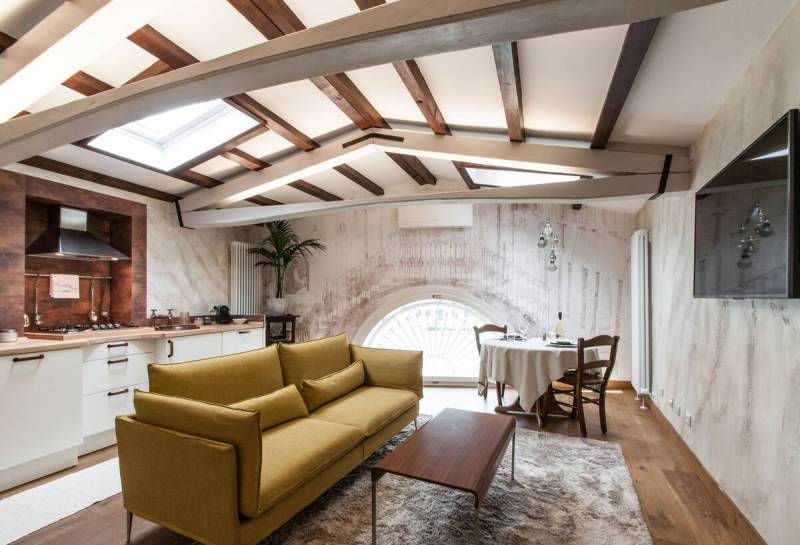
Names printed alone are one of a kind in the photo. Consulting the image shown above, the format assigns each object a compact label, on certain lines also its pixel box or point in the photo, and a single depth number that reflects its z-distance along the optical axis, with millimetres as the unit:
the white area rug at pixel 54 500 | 2201
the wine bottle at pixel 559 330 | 4282
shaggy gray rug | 2061
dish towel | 3744
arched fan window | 5805
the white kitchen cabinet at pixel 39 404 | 2582
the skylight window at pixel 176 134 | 3580
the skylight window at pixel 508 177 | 4535
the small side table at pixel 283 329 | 5827
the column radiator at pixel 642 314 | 4238
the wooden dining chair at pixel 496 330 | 4336
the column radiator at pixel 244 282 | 5719
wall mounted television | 1537
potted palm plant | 5918
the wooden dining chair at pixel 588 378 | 3499
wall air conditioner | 5562
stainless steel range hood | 3516
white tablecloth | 3611
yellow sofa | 1718
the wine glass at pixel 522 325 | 5423
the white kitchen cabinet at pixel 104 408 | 3150
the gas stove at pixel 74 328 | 3562
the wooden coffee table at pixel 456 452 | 1903
